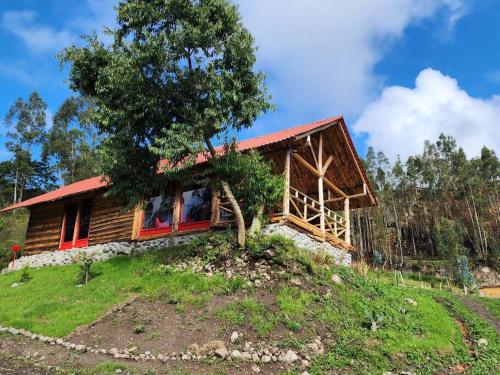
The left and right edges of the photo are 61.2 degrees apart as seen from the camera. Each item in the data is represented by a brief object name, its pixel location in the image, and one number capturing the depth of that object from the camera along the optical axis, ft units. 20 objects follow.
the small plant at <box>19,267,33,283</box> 57.62
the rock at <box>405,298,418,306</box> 44.49
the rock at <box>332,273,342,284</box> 42.82
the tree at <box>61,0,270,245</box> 43.93
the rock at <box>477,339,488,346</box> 38.68
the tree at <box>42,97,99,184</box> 160.45
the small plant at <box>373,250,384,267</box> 133.91
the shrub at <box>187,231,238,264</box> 44.27
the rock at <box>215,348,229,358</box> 28.76
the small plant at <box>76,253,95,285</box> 49.94
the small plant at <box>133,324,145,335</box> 32.65
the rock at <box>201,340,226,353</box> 29.48
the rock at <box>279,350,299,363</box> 29.01
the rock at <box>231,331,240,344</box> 30.59
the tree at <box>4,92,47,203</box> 158.51
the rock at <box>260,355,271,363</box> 28.68
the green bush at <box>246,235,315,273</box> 41.83
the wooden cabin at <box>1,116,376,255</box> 54.60
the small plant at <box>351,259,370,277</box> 53.78
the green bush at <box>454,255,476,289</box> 111.65
